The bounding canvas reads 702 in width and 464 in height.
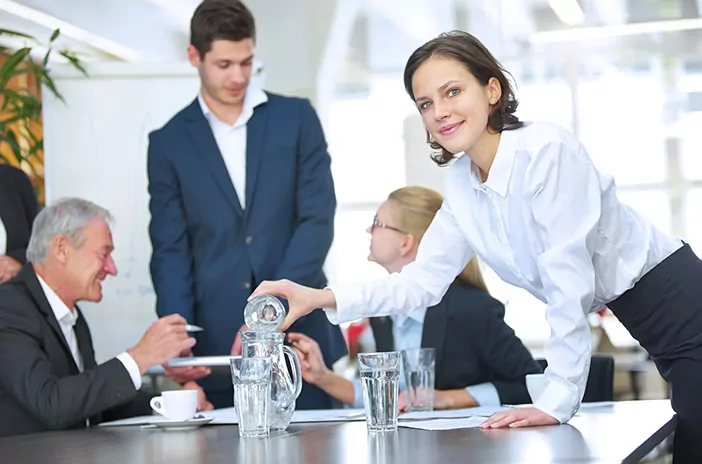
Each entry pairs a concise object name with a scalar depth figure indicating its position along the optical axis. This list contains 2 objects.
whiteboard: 3.93
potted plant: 3.57
